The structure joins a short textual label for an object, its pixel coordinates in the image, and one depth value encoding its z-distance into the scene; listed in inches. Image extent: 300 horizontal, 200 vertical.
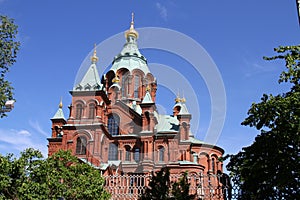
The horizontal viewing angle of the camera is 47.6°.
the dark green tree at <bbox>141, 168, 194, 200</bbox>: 520.7
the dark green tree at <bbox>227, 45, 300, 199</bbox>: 465.4
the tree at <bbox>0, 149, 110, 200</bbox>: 597.3
